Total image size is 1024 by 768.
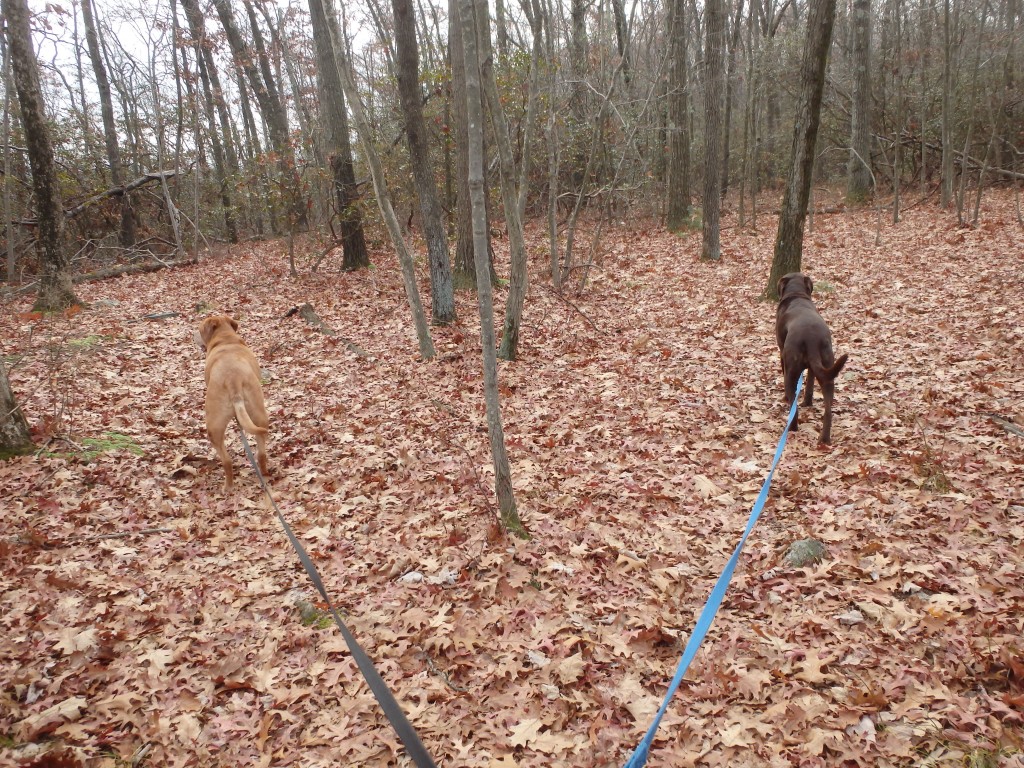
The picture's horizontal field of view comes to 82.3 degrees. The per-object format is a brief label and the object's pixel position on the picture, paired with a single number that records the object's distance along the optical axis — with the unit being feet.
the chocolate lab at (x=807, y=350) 19.04
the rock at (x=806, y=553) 13.91
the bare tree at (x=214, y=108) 68.18
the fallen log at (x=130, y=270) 50.21
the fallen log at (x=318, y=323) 32.87
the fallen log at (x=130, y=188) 55.83
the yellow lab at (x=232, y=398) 18.58
